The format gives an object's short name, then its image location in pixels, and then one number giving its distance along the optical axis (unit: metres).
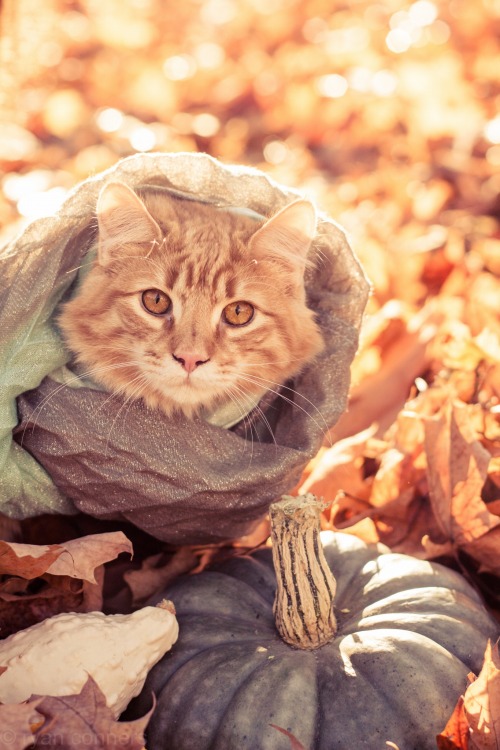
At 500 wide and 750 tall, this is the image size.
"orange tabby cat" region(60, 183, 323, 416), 0.59
